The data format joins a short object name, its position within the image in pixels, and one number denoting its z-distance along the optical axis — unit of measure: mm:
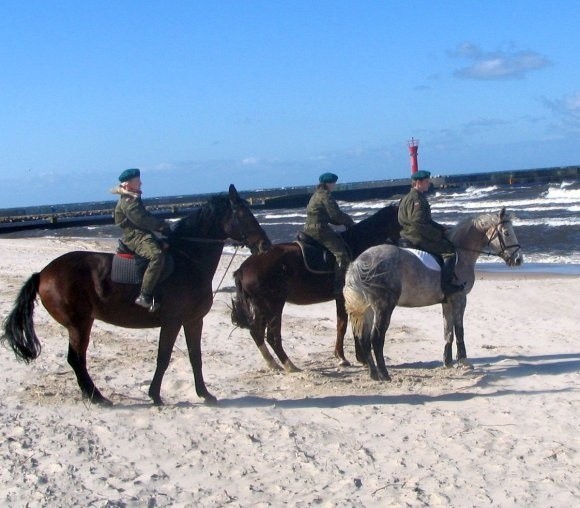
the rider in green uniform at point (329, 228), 9695
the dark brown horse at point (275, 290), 9484
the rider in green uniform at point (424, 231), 9297
